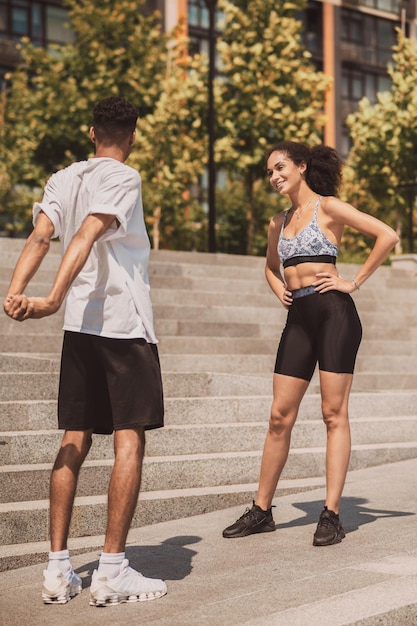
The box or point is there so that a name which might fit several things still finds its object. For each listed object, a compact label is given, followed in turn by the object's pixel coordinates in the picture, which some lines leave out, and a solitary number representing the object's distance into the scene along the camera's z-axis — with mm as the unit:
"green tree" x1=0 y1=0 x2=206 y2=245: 29219
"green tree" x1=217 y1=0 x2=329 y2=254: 29219
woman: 6141
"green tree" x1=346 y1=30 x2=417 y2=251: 32906
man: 4781
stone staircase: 6543
